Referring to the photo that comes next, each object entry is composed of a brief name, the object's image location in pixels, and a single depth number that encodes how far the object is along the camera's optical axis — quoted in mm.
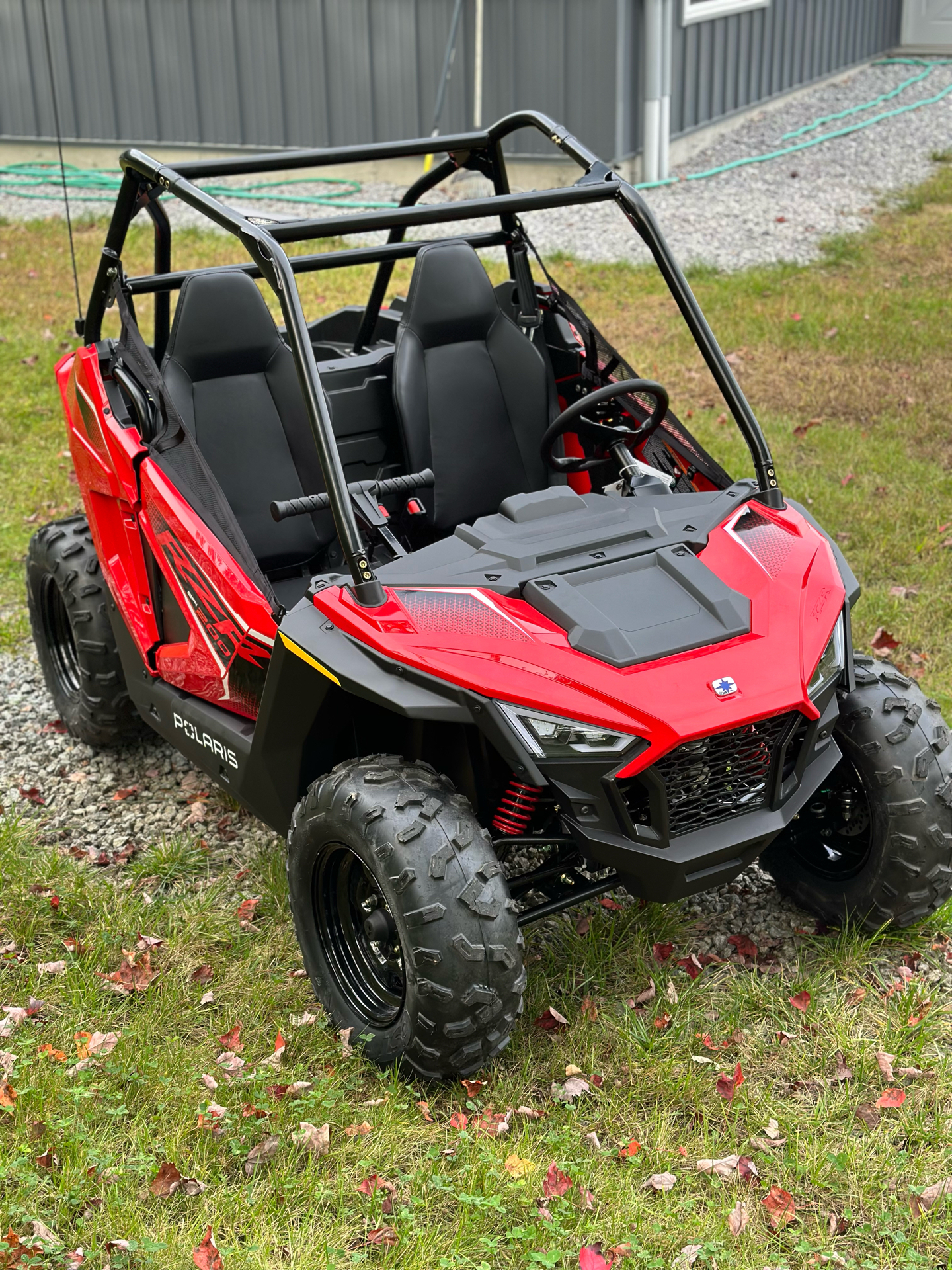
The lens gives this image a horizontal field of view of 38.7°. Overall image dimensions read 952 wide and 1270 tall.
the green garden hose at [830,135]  11023
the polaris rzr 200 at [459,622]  2717
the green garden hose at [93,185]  11195
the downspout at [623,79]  10070
